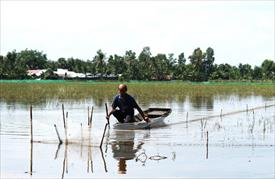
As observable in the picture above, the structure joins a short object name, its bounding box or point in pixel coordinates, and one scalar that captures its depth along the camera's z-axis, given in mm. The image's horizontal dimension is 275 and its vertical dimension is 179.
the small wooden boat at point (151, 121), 14524
